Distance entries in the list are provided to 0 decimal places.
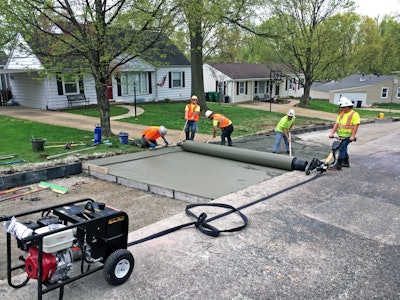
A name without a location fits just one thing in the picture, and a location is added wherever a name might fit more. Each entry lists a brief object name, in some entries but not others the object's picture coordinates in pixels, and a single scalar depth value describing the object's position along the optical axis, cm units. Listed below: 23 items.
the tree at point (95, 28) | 1018
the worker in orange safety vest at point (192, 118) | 1140
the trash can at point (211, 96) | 3184
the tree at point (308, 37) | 2444
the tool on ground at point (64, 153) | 954
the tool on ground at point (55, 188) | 776
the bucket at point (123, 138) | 1140
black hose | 508
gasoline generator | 333
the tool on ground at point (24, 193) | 725
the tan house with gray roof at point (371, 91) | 4334
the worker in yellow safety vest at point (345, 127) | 879
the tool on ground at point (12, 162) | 880
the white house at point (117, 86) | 2016
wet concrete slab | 744
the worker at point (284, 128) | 1069
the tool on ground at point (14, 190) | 755
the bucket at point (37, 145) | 1009
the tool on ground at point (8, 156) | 936
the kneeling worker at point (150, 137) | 1097
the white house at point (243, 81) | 3228
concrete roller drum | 895
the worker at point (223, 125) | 1113
